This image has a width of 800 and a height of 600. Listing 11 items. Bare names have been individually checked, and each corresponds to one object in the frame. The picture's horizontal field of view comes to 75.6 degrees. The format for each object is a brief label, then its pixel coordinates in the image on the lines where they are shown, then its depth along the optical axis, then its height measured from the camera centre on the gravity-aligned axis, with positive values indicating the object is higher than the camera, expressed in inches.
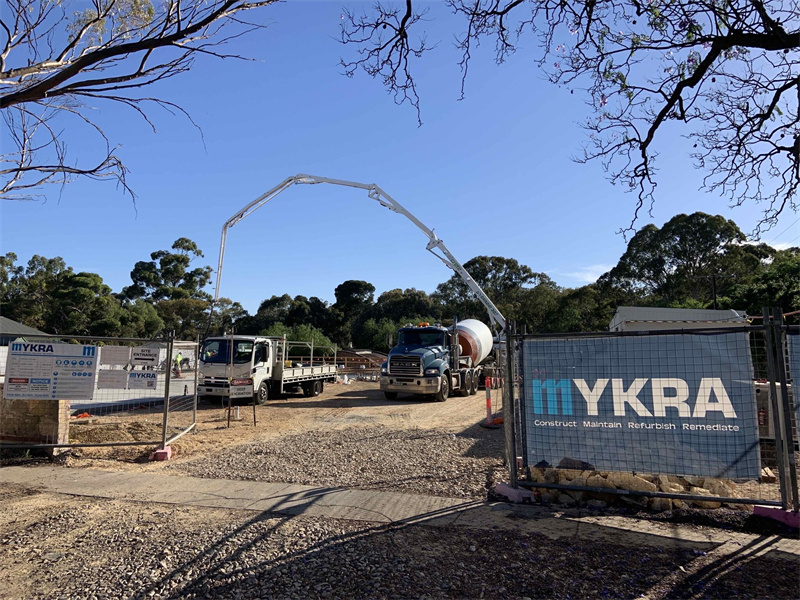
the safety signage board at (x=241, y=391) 666.2 -36.4
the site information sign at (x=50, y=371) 329.1 -5.4
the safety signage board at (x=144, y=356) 362.3 +4.7
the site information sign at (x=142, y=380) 355.6 -11.9
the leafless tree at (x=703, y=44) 216.8 +142.9
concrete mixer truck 768.3 -4.6
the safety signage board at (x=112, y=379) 349.1 -11.0
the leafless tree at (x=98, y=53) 152.3 +95.9
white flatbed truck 678.5 -7.2
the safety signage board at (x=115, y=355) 350.3 +5.3
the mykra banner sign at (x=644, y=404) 211.0 -17.7
